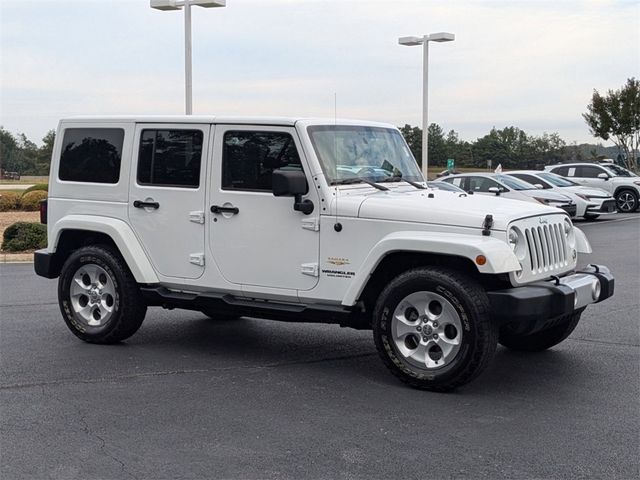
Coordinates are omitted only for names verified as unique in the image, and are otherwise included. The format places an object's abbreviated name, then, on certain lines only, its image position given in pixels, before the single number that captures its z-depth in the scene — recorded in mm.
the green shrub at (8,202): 27078
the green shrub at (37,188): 29111
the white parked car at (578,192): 24609
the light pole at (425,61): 29530
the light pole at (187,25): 21500
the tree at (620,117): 45938
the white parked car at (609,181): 29875
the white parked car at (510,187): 22797
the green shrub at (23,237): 16297
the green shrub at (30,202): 27266
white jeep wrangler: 6234
